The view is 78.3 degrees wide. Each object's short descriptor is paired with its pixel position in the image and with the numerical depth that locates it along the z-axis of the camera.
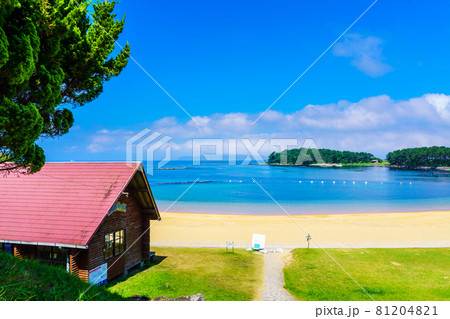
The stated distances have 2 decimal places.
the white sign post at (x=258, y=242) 20.00
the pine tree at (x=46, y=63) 5.60
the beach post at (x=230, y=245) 20.62
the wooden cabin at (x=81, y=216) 11.25
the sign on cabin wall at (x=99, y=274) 11.42
